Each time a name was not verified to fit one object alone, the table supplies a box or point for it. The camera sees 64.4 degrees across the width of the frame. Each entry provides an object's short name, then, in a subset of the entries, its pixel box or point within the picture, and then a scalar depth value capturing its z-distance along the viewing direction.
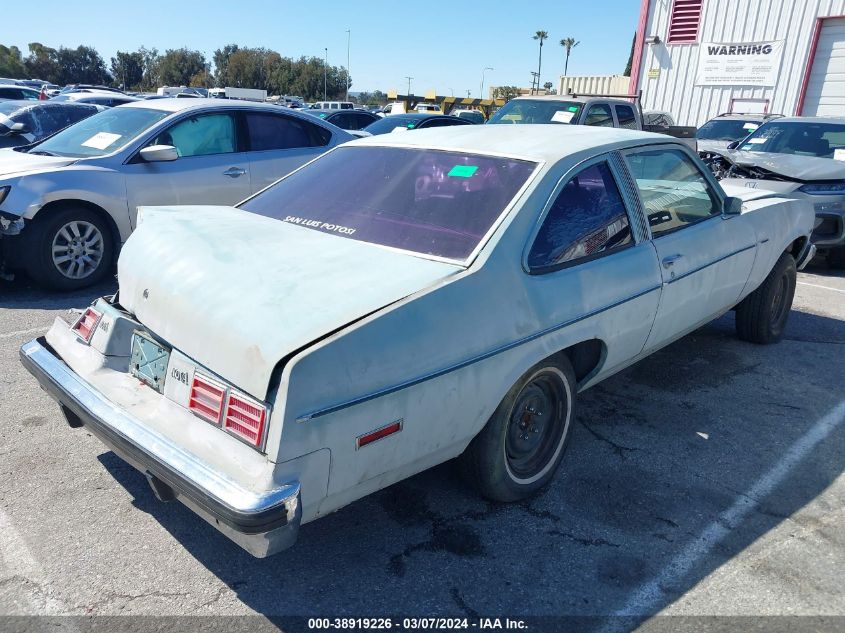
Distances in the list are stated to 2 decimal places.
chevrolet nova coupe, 2.10
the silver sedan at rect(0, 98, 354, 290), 5.46
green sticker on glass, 3.11
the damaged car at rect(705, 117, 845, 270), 7.54
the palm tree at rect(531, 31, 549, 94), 86.62
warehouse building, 16.42
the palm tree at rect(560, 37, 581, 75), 89.91
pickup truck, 9.88
